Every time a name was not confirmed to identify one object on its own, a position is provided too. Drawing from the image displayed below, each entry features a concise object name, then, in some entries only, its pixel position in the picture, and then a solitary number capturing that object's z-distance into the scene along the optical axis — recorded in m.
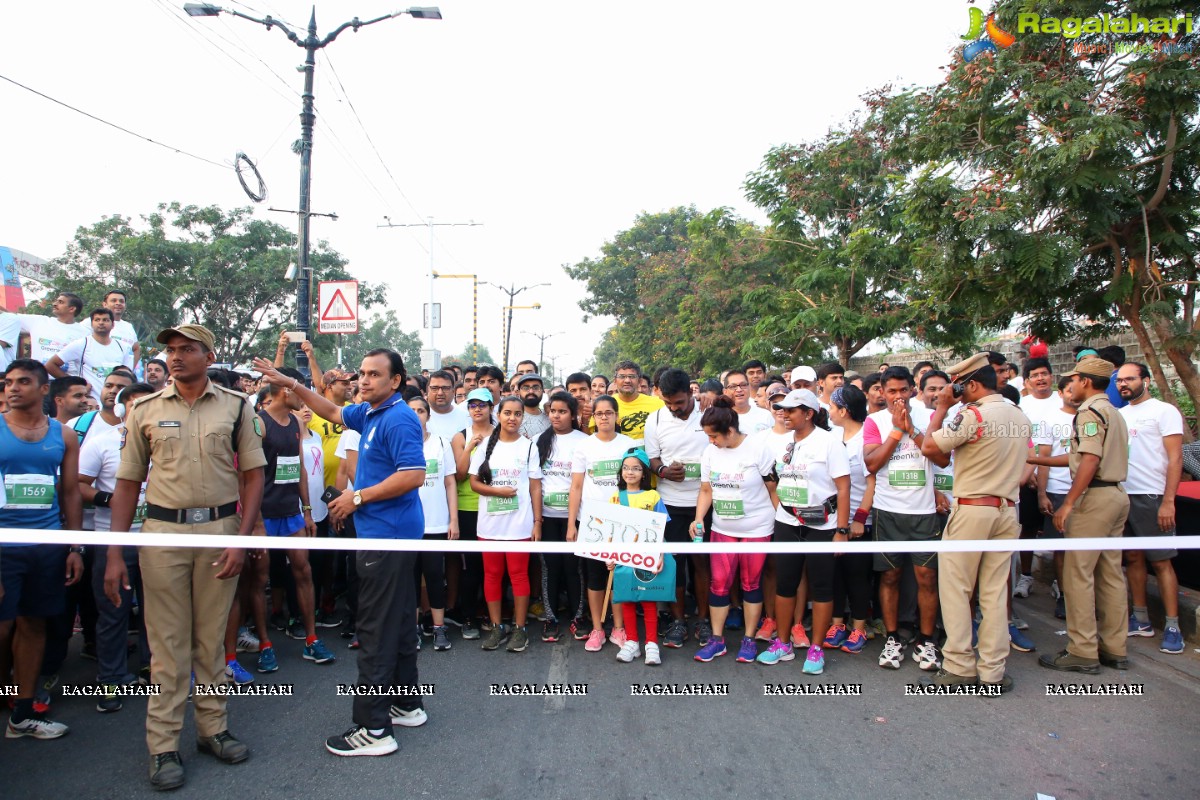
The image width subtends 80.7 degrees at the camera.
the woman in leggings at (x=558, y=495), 5.50
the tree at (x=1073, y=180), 6.82
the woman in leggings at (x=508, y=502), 5.30
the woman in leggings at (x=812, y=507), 4.88
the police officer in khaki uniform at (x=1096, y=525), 4.65
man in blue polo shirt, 3.65
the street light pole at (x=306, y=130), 9.90
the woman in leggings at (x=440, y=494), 5.40
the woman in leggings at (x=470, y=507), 5.57
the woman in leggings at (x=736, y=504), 5.01
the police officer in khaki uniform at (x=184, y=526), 3.36
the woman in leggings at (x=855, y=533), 5.08
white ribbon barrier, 3.29
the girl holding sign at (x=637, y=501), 4.95
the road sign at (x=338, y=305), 10.34
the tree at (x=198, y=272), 23.06
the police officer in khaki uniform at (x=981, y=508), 4.38
